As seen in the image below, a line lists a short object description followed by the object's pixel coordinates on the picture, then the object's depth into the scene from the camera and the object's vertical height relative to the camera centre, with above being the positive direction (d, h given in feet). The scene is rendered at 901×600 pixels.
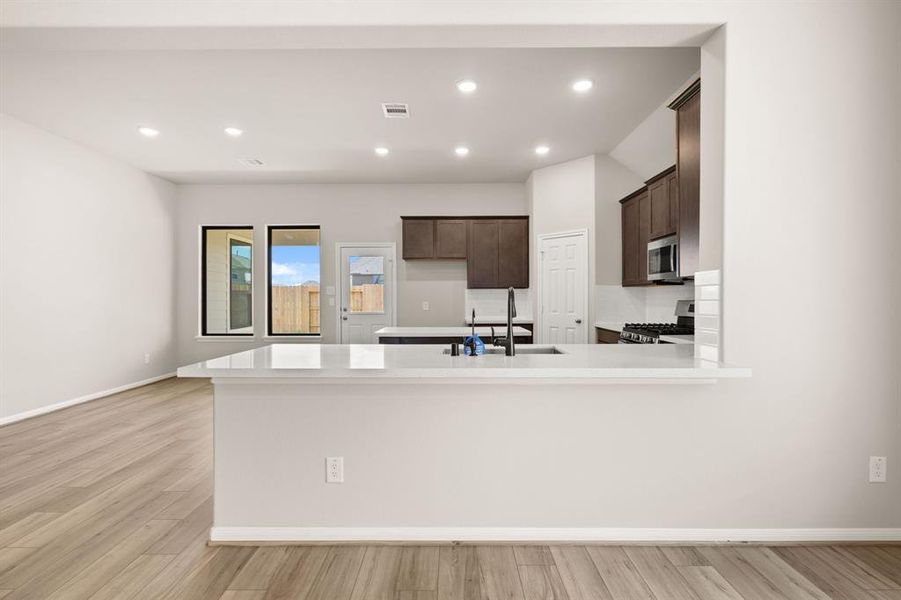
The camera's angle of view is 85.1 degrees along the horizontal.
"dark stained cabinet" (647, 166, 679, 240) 14.61 +2.96
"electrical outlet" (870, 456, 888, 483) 7.77 -2.71
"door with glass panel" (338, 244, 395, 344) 23.43 +0.19
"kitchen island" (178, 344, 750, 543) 7.84 -2.47
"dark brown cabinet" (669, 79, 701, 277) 9.41 +2.48
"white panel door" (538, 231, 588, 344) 19.63 +0.43
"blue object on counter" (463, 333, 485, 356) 8.60 -0.84
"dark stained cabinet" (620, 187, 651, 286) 16.93 +2.27
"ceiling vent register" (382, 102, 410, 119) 14.17 +5.56
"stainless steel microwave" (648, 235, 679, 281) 14.29 +1.20
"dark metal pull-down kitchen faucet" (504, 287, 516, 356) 8.59 -0.54
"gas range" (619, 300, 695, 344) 14.07 -0.94
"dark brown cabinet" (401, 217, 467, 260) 22.56 +2.76
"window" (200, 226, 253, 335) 24.00 +0.88
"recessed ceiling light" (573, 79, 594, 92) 12.72 +5.60
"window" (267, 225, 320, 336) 23.91 +0.97
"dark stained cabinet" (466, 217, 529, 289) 22.43 +2.06
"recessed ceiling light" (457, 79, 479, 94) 12.62 +5.55
